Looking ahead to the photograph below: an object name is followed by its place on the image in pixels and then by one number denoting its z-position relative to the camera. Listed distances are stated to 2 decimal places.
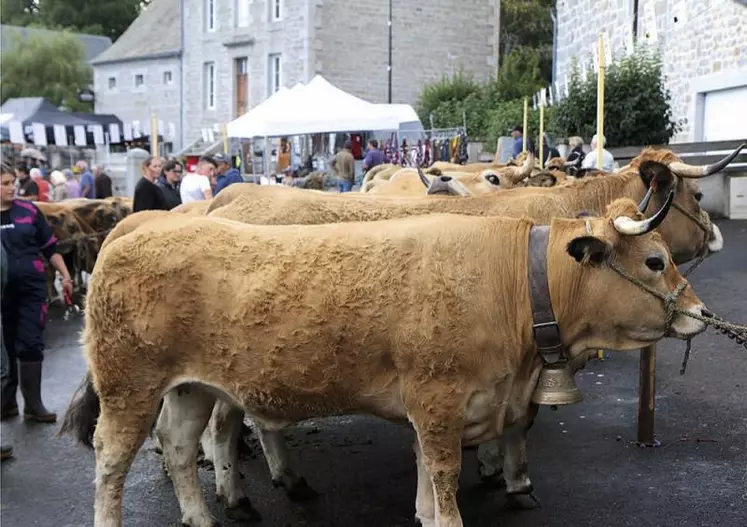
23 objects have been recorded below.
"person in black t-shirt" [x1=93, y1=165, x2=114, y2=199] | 21.22
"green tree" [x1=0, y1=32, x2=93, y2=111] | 59.41
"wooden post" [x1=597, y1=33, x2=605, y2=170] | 8.96
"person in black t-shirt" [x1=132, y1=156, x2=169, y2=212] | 10.53
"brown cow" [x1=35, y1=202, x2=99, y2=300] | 12.71
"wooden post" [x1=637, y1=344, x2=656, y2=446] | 6.04
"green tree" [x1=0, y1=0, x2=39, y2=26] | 78.12
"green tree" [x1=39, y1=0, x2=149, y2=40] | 74.56
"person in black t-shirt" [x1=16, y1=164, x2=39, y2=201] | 13.65
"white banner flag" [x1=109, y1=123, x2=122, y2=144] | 38.66
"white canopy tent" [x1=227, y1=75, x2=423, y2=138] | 17.52
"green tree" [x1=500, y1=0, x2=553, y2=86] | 45.50
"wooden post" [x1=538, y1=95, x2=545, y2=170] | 12.46
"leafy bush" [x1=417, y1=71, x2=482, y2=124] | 33.53
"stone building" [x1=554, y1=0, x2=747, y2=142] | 17.48
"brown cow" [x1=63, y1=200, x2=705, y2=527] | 4.07
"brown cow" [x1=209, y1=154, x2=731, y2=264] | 6.50
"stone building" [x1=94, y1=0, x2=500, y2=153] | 36.59
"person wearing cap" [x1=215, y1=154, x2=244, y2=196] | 14.47
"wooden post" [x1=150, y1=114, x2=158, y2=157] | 16.91
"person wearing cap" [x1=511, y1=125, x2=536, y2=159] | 18.12
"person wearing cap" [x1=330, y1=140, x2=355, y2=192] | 21.41
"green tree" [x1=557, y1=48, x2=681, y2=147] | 17.08
